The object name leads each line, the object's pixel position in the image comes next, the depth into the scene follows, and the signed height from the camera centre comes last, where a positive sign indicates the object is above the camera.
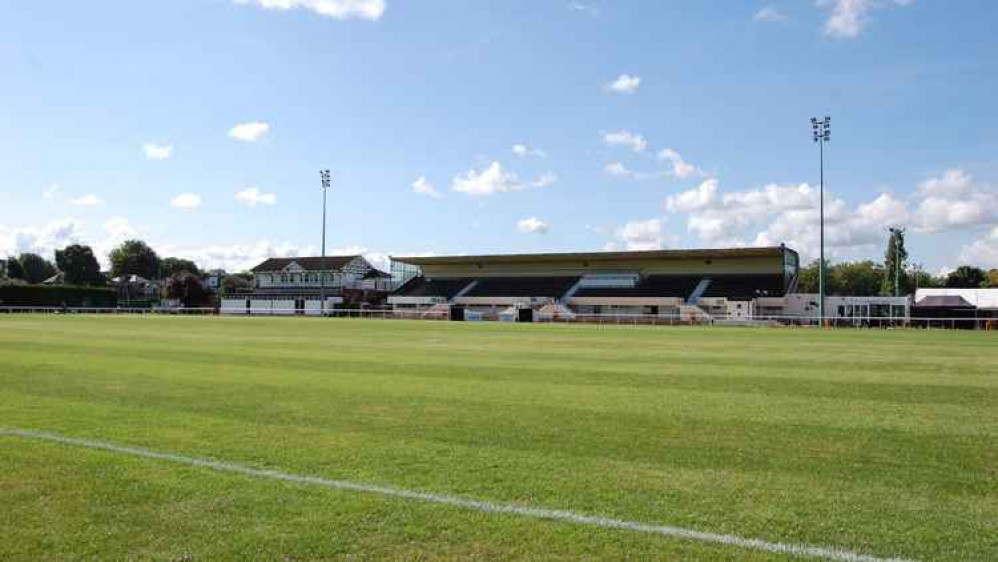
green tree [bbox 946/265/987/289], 116.50 +5.75
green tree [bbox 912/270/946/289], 125.38 +5.55
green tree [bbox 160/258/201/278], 170.23 +7.38
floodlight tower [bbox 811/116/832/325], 54.56 +13.75
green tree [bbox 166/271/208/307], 98.19 +1.14
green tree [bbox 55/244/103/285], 141.38 +6.10
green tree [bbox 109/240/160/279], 160.25 +8.04
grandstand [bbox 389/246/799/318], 69.25 +2.61
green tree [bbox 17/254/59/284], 154.88 +5.82
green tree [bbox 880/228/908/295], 95.56 +6.97
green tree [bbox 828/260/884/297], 130.11 +5.57
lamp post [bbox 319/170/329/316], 85.68 +14.38
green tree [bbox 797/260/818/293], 127.31 +5.25
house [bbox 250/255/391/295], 99.75 +3.63
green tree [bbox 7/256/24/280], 153.12 +5.35
